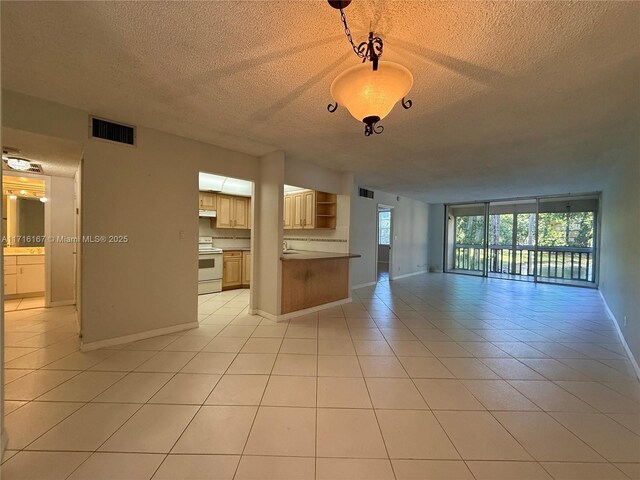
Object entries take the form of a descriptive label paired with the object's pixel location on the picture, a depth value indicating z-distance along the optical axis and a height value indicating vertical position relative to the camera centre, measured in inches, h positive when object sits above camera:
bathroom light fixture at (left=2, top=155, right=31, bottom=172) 123.0 +34.1
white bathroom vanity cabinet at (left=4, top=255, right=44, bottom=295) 174.2 -31.5
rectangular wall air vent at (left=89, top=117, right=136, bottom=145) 103.8 +42.9
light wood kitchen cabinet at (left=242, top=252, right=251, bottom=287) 233.3 -32.0
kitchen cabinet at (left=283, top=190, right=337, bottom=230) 202.7 +21.2
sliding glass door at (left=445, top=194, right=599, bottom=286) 263.4 +0.5
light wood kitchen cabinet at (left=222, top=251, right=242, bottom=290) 221.3 -32.0
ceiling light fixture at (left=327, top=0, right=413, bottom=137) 54.9 +34.0
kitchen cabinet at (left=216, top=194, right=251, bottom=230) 225.1 +20.2
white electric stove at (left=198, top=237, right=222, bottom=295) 204.2 -30.4
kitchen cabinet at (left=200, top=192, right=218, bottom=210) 212.5 +28.2
